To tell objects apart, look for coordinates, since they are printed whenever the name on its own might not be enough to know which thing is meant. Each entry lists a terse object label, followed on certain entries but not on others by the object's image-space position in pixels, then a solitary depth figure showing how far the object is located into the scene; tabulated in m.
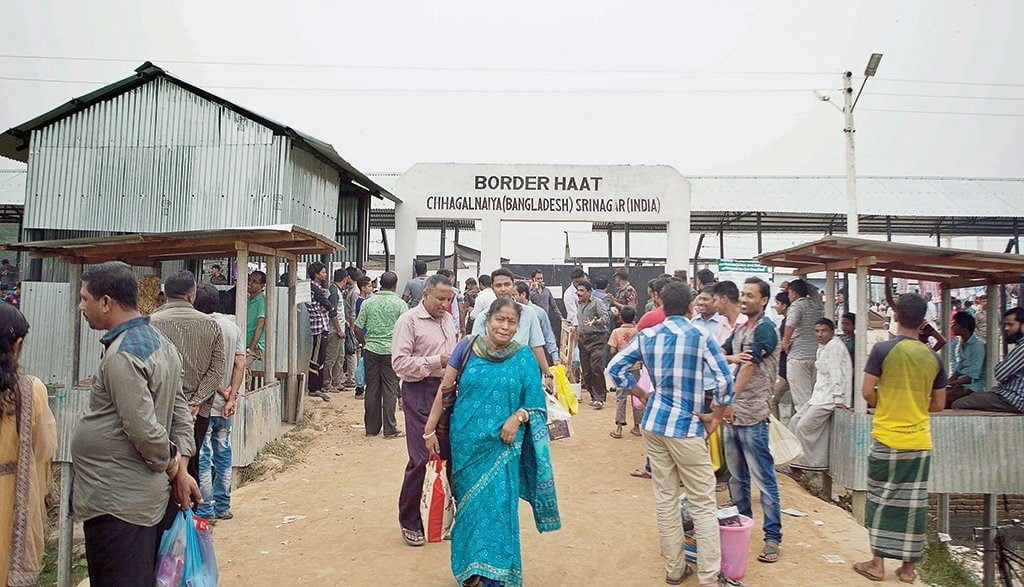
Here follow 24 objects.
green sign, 16.31
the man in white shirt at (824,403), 6.86
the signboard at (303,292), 8.99
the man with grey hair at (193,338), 4.66
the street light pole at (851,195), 15.57
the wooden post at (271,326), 7.82
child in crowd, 8.16
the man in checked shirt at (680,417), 4.07
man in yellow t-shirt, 4.48
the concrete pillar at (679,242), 14.17
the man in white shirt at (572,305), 11.95
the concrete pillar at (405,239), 14.34
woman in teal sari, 3.80
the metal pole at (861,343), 6.38
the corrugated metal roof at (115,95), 10.11
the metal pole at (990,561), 6.01
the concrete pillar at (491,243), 14.19
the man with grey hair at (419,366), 4.94
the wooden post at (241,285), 6.84
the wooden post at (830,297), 7.73
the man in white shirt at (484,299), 8.05
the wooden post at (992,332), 7.49
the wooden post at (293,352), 8.77
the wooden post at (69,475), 4.89
